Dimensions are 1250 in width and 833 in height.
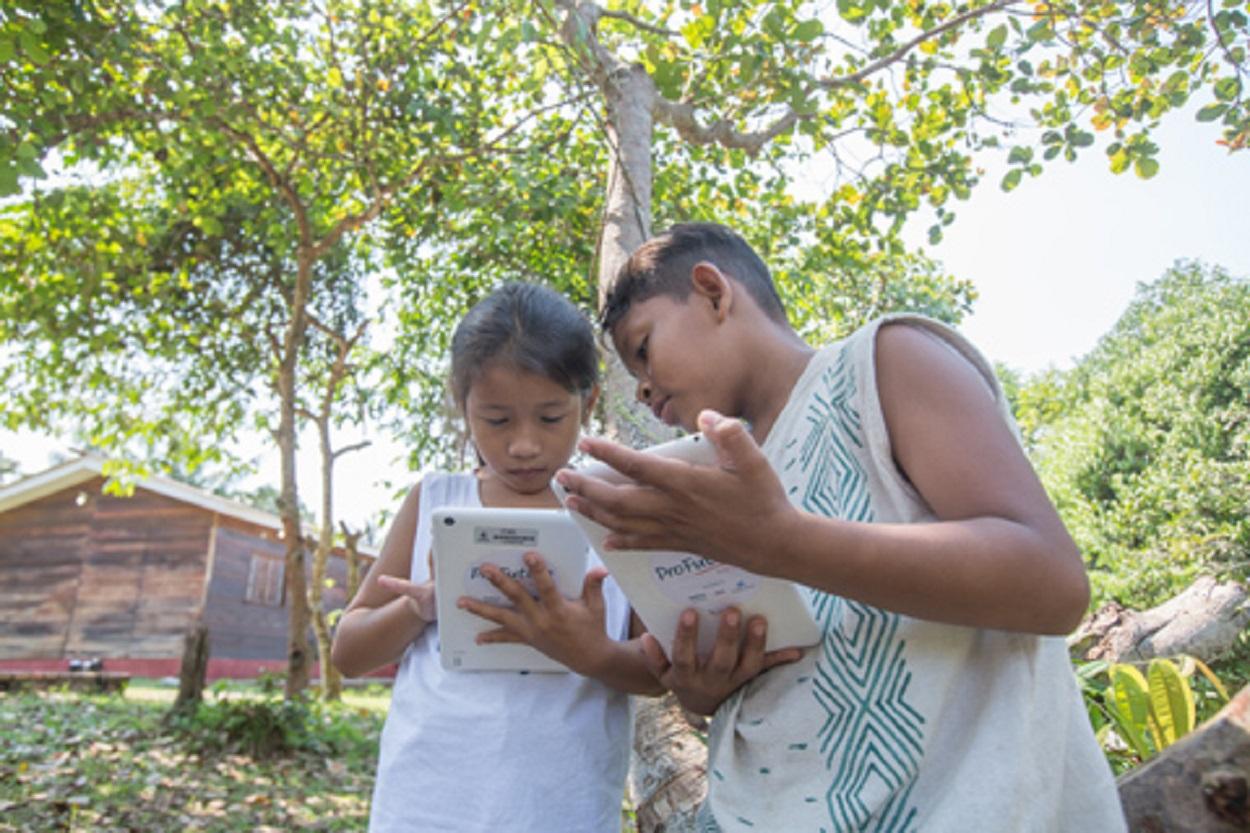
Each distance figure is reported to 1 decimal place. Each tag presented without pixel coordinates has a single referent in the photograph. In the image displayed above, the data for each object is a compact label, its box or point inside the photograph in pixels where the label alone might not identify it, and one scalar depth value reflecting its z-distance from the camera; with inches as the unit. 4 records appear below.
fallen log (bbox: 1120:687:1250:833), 35.1
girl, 58.0
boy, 34.6
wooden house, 674.8
